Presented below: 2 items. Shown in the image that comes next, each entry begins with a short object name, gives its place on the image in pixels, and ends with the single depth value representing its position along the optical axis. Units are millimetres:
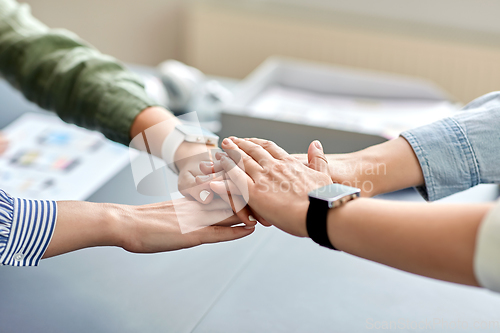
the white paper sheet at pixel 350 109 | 1794
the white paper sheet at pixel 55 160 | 1483
